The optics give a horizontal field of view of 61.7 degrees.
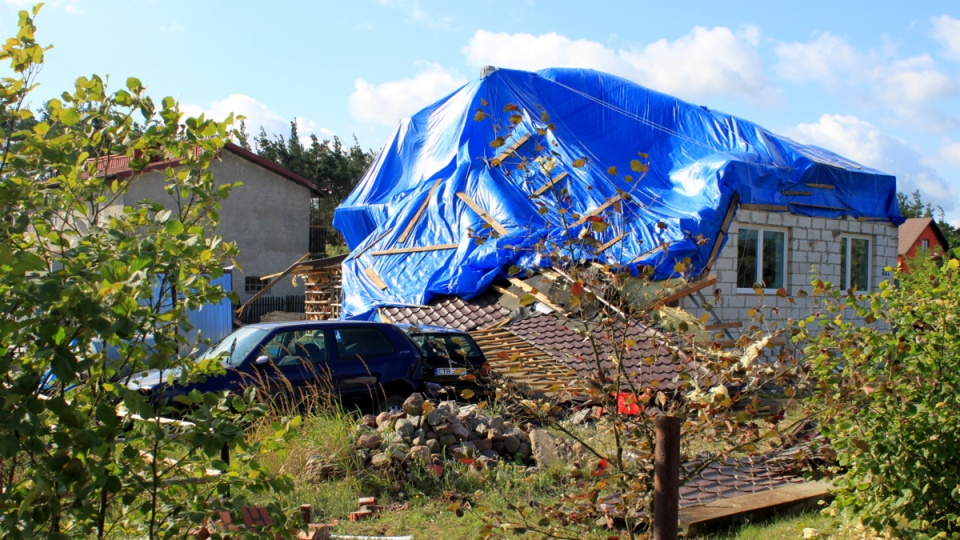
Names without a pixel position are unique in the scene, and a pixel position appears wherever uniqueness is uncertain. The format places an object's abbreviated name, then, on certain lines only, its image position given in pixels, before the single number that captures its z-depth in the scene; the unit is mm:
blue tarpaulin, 14922
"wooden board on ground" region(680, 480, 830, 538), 5539
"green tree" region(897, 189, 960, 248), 64250
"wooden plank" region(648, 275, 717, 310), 12267
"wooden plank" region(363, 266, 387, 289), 17500
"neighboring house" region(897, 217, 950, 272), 48059
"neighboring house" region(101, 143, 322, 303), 29906
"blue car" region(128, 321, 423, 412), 9219
